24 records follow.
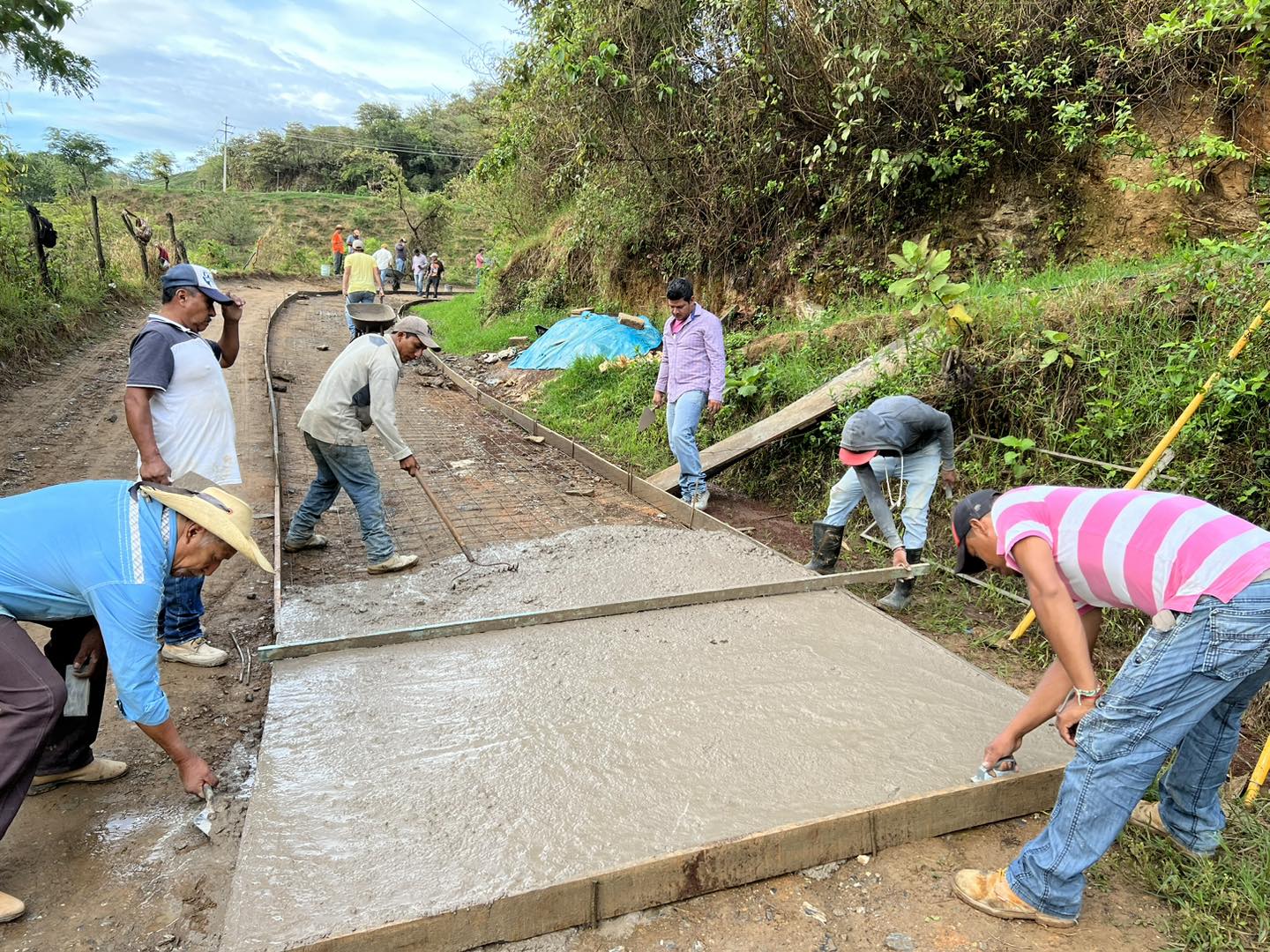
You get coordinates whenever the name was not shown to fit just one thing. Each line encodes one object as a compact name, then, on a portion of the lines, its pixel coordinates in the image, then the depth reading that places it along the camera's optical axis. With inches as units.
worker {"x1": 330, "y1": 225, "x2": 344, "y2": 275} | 716.7
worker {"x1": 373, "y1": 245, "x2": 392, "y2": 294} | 640.7
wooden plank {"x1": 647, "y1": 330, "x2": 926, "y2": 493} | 210.2
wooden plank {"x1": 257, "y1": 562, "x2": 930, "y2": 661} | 126.5
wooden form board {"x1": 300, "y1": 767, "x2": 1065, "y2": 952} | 75.8
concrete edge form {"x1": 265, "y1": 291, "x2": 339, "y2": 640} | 147.1
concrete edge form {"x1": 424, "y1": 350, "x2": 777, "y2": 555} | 208.1
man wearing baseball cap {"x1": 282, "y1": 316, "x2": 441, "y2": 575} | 159.3
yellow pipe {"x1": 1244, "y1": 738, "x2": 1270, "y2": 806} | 96.0
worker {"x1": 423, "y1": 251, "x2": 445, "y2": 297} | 842.2
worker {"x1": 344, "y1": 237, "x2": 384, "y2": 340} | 407.8
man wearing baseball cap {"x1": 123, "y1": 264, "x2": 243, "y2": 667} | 118.0
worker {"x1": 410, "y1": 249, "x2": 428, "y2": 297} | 846.5
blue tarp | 374.6
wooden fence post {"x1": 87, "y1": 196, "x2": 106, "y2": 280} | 482.3
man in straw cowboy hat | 77.6
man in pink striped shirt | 73.0
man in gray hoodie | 155.3
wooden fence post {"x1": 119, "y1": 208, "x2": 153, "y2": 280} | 556.7
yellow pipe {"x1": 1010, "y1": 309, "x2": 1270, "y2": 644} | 133.4
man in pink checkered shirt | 212.1
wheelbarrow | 250.5
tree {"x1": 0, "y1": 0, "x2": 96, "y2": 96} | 186.1
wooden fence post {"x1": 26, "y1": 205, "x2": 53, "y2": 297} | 377.1
